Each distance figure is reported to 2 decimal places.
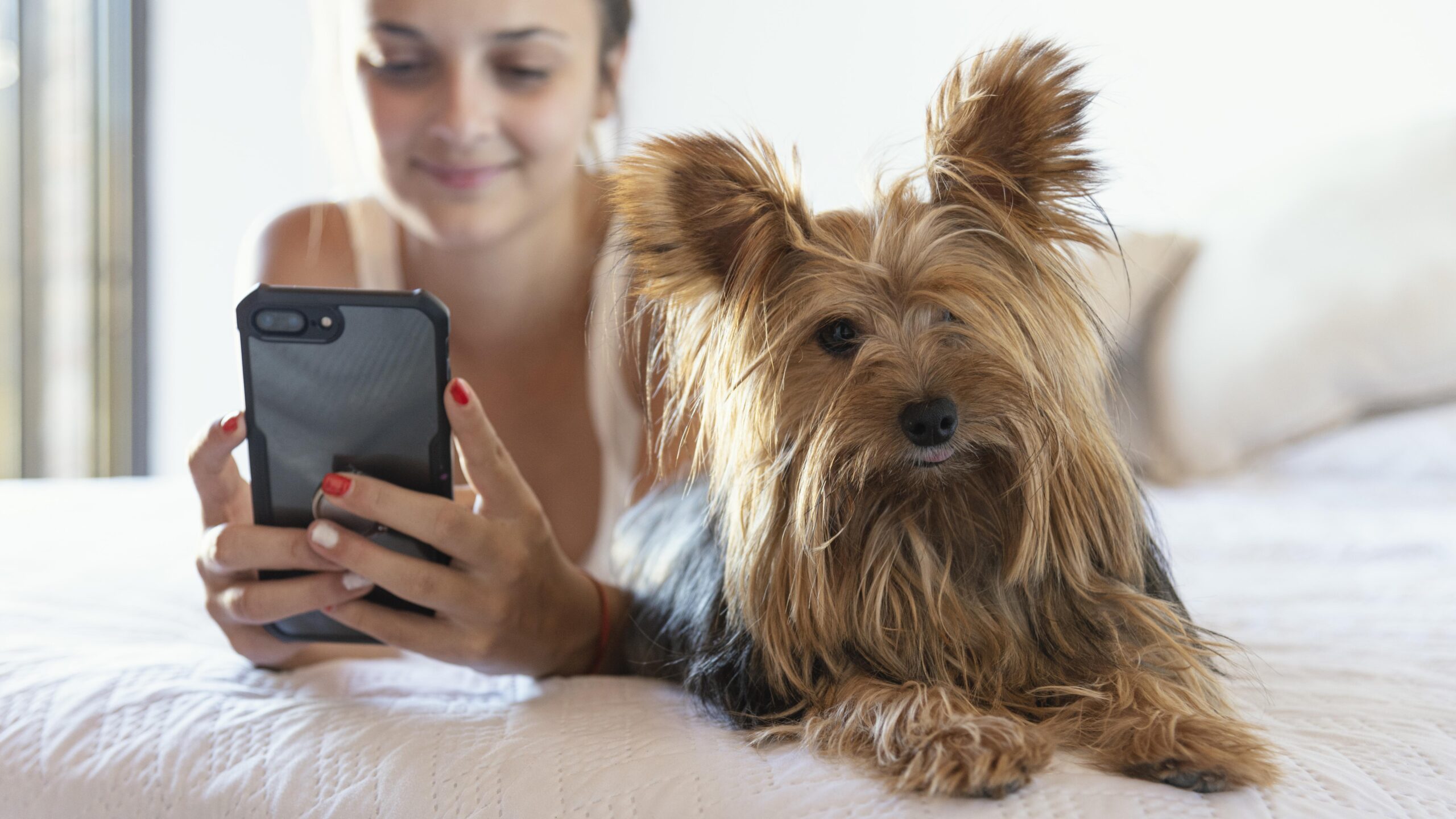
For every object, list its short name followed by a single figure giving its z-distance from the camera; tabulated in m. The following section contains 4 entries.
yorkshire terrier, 1.02
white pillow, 2.25
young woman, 1.13
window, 3.50
